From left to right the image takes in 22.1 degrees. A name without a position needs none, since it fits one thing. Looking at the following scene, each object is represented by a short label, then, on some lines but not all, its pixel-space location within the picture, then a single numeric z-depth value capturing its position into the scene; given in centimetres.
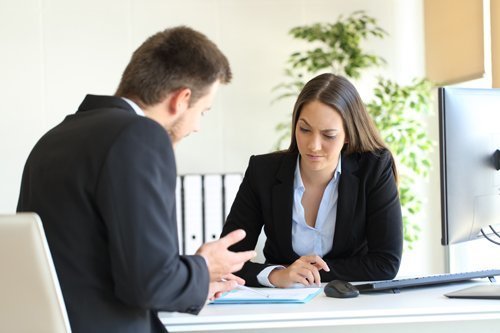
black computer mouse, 242
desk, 227
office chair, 196
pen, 242
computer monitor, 246
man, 199
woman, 274
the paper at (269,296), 237
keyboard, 246
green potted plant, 416
